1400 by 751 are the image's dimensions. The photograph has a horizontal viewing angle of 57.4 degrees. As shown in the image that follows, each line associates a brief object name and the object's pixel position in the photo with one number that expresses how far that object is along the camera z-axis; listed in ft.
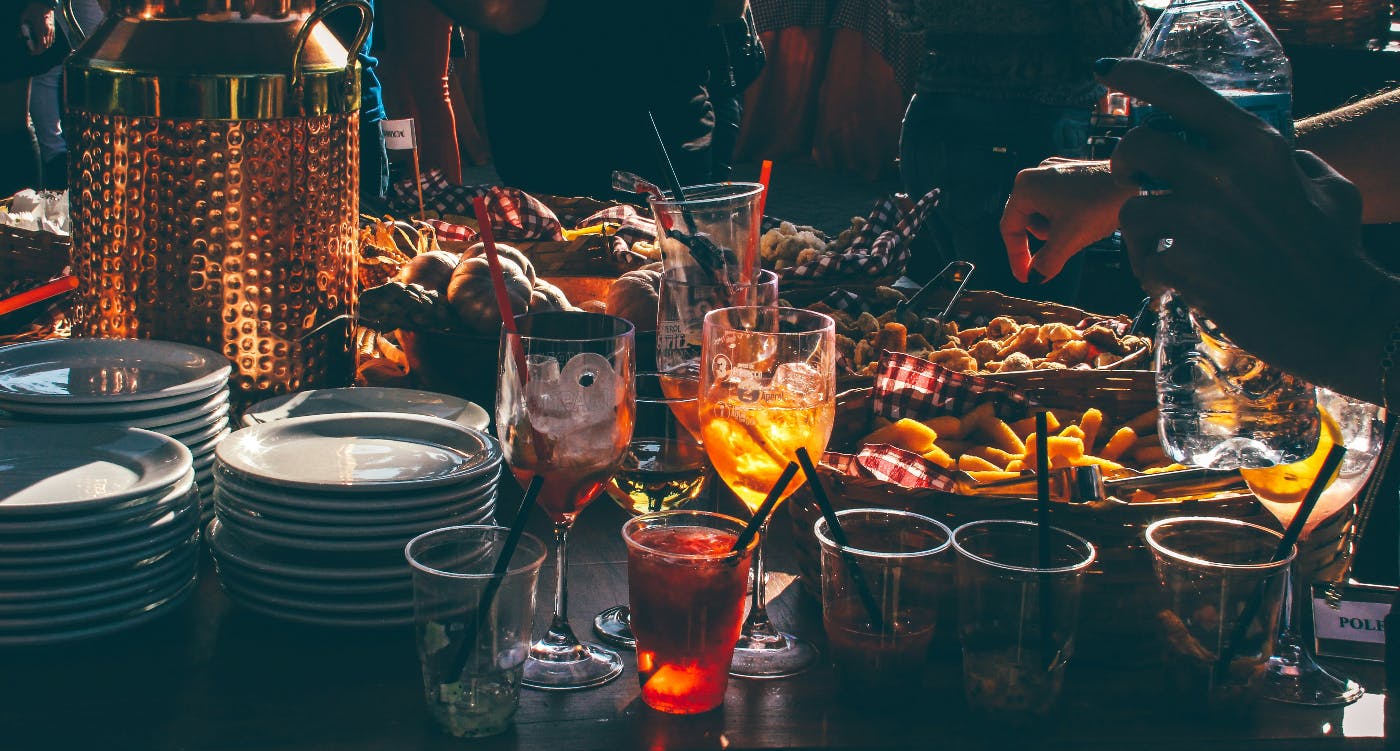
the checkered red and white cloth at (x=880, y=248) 7.62
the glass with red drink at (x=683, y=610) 3.40
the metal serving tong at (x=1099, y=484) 3.91
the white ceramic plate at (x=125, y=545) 3.58
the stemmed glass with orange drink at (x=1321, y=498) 3.82
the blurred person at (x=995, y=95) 9.83
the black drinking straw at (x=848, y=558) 3.51
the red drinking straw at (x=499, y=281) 3.67
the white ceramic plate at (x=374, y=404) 4.91
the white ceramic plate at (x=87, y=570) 3.59
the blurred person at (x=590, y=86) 10.12
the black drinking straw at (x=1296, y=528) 3.53
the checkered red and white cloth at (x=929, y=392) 5.13
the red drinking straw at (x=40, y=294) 5.45
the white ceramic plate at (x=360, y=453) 3.90
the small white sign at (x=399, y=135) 8.22
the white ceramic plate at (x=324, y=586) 3.82
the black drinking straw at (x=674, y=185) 5.16
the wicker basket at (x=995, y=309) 7.56
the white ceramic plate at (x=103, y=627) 3.58
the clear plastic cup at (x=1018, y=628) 3.43
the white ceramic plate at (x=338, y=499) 3.81
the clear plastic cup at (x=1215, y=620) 3.51
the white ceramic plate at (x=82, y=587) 3.59
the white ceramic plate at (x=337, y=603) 3.83
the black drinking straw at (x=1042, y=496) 3.54
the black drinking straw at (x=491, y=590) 3.26
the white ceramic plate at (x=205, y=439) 4.60
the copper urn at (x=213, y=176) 4.92
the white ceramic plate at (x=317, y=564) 3.82
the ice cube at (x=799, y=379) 3.94
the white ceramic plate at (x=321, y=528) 3.82
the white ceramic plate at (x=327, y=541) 3.83
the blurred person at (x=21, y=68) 13.46
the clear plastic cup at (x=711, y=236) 4.88
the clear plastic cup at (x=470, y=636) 3.28
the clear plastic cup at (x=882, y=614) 3.51
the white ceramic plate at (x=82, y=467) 3.70
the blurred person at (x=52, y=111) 15.99
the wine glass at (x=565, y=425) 3.66
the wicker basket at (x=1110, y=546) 3.91
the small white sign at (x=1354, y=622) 4.03
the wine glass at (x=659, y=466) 4.16
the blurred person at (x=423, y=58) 13.78
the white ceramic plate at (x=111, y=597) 3.60
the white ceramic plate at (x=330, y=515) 3.82
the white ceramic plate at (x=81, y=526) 3.58
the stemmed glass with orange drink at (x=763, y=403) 3.91
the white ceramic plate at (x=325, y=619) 3.83
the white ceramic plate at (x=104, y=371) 4.49
